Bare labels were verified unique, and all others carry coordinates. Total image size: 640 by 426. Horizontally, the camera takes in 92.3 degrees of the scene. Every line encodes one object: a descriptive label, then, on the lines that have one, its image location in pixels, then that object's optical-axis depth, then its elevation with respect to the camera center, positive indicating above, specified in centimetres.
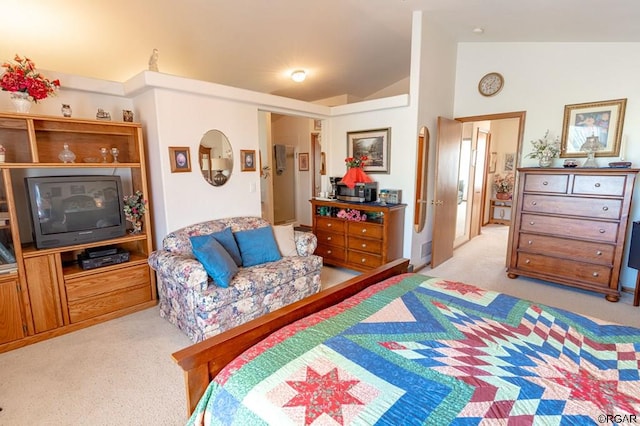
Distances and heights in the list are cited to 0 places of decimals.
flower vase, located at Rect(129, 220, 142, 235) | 300 -54
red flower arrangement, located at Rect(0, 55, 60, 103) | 229 +69
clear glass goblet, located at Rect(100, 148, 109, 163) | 303 +19
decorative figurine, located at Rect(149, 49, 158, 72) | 296 +105
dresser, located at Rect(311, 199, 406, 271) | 368 -80
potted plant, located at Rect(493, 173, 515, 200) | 710 -35
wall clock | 401 +113
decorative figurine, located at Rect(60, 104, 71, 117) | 262 +52
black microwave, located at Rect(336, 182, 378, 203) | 414 -30
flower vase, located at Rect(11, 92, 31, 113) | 235 +55
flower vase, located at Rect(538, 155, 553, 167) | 356 +10
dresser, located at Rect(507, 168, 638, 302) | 307 -60
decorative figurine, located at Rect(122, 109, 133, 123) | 292 +53
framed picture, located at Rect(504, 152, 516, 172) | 713 +20
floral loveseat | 232 -94
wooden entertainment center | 236 -73
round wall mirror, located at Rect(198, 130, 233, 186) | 321 +15
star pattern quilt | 90 -69
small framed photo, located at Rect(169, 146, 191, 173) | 294 +12
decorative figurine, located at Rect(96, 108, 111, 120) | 283 +52
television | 248 -31
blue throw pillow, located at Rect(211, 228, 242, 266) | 285 -67
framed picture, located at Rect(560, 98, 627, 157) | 330 +48
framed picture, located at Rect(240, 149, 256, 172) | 353 +13
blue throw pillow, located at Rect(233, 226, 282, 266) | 296 -74
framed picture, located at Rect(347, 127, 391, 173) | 410 +32
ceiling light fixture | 459 +143
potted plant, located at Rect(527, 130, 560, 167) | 357 +24
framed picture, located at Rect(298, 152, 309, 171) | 661 +21
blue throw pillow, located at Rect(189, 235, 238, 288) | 241 -72
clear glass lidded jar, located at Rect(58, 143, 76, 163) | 265 +14
